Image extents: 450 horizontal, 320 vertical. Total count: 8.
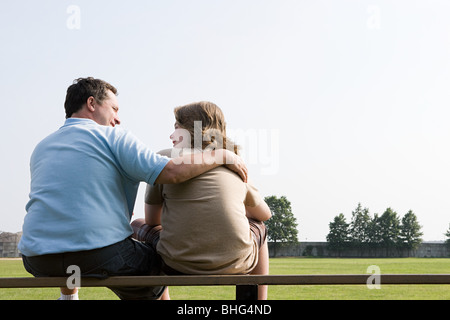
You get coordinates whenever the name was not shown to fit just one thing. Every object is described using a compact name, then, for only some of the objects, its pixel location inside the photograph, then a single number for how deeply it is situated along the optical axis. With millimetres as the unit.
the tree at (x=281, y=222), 83000
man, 2309
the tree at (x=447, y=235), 79512
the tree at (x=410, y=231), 81125
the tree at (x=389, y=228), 82062
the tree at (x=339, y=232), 81125
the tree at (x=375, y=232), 82312
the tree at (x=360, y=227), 81838
